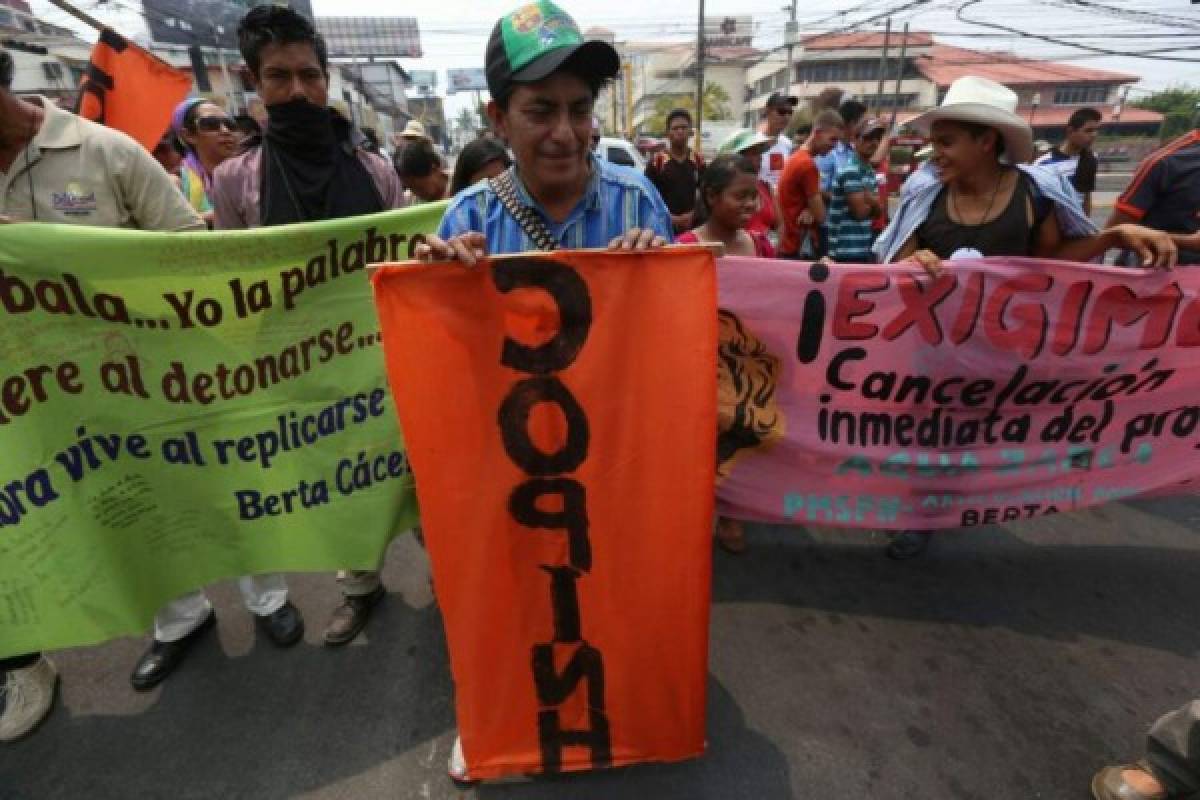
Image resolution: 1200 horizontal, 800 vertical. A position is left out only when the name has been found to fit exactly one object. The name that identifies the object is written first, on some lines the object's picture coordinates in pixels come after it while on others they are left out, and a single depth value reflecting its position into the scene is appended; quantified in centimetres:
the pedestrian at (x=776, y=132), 645
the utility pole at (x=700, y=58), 2620
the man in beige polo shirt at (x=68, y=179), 202
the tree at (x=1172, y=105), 5106
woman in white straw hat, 255
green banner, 188
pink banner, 244
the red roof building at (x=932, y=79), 6031
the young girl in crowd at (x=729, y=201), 290
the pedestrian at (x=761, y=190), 487
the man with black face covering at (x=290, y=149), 232
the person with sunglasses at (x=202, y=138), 435
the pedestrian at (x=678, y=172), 665
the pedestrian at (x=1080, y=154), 673
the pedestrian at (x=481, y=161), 341
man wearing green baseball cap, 149
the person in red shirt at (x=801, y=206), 496
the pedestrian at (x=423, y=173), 388
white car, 1005
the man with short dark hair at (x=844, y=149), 527
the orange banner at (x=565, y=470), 149
